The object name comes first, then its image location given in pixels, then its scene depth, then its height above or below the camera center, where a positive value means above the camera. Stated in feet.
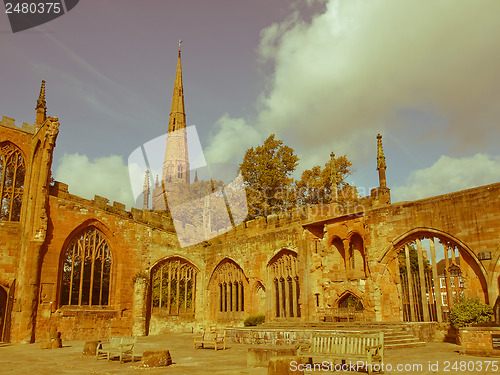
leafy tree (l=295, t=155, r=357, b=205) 99.40 +25.24
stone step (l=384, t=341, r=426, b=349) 39.63 -4.48
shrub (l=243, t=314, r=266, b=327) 69.26 -3.46
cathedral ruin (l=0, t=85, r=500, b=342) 51.80 +5.88
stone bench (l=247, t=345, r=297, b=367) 28.71 -3.71
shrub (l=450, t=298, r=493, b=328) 43.49 -1.70
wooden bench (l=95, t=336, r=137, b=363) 35.30 -3.81
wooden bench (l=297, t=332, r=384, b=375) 26.68 -3.12
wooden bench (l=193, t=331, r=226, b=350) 44.57 -4.10
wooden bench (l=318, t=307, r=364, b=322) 56.59 -2.34
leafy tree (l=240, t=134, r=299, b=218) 99.14 +27.11
